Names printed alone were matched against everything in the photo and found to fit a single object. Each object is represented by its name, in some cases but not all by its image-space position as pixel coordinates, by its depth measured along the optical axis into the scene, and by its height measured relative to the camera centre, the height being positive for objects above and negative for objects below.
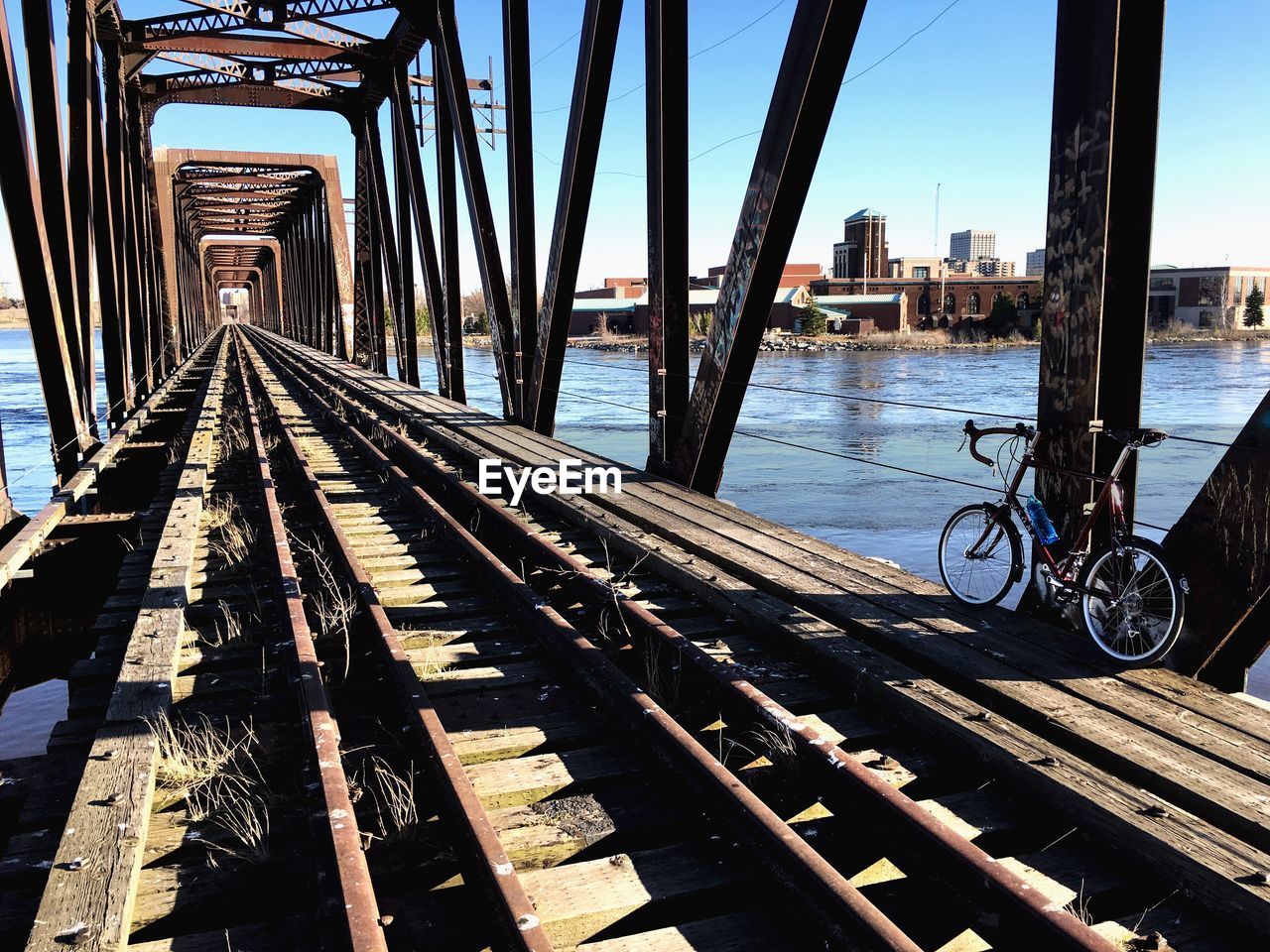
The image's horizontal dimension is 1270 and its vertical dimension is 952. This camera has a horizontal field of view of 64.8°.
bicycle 3.81 -1.06
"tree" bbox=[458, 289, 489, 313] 135.89 +3.12
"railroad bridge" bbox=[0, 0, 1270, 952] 2.58 -1.40
